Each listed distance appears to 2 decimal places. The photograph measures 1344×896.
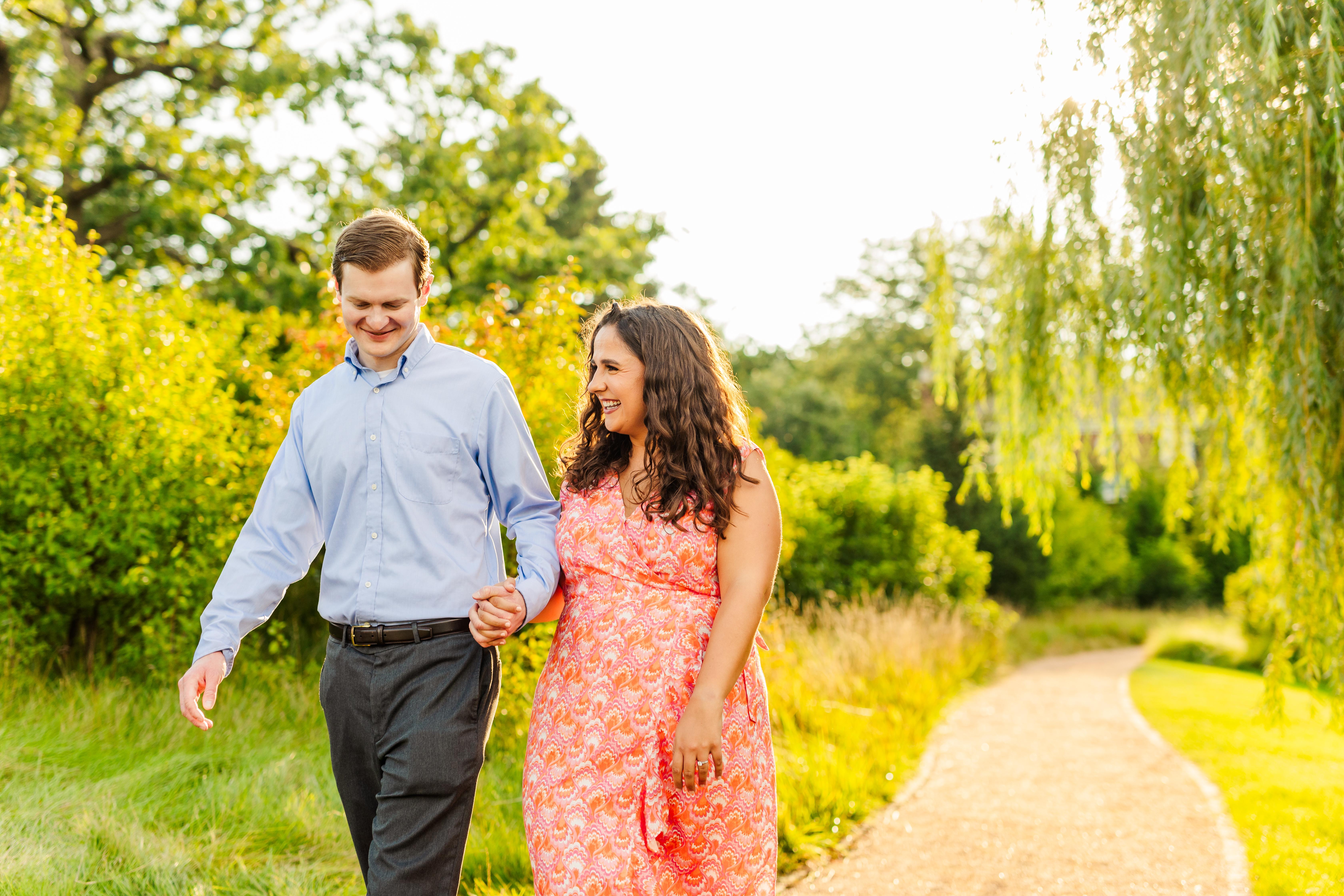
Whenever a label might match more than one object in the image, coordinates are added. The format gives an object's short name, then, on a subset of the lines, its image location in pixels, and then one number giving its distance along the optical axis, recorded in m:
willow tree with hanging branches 4.02
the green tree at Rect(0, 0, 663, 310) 11.49
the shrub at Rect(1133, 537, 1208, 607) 21.70
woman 2.20
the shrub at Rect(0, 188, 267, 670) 5.52
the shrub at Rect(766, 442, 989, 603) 12.52
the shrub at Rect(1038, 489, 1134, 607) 19.53
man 2.18
